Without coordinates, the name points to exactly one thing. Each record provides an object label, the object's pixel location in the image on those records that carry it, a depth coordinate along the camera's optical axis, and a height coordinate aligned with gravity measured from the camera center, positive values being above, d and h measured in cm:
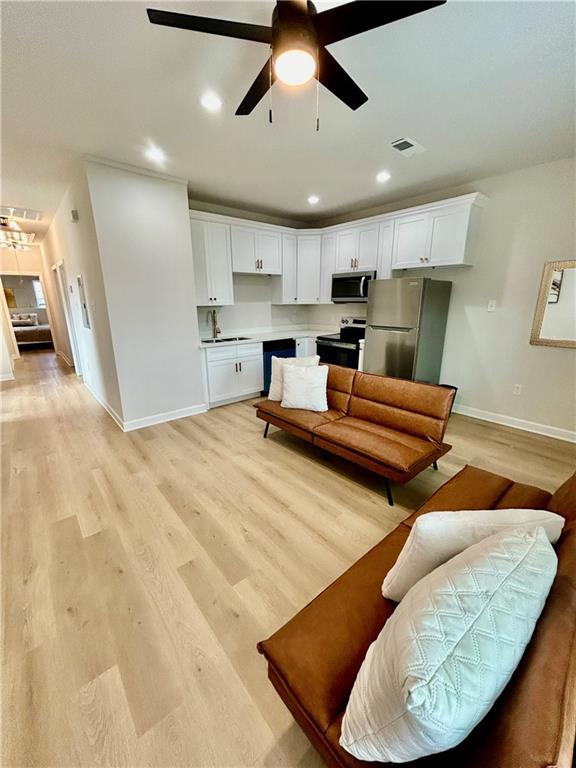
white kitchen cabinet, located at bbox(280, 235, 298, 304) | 488 +41
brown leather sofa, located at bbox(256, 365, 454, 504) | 219 -105
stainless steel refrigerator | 363 -32
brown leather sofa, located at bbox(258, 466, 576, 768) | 53 -100
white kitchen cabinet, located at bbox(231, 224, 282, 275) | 431 +71
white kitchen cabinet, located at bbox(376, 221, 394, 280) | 407 +67
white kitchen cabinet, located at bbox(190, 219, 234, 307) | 394 +49
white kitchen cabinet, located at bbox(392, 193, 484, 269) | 343 +76
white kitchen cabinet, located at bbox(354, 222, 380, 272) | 423 +71
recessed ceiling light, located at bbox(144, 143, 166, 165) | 270 +130
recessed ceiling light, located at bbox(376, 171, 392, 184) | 331 +132
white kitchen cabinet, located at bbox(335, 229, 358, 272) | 450 +74
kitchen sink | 429 -58
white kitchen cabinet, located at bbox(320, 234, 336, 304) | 480 +52
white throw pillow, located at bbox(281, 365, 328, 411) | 297 -83
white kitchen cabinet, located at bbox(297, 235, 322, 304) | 495 +50
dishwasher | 459 -76
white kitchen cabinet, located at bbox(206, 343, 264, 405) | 410 -98
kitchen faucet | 454 -31
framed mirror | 314 -8
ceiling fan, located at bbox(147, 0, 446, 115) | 118 +109
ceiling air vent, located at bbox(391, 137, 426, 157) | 263 +131
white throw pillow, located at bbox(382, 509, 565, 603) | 94 -70
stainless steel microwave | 432 +19
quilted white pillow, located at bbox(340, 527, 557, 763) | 54 -66
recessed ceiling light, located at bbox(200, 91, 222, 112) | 201 +130
